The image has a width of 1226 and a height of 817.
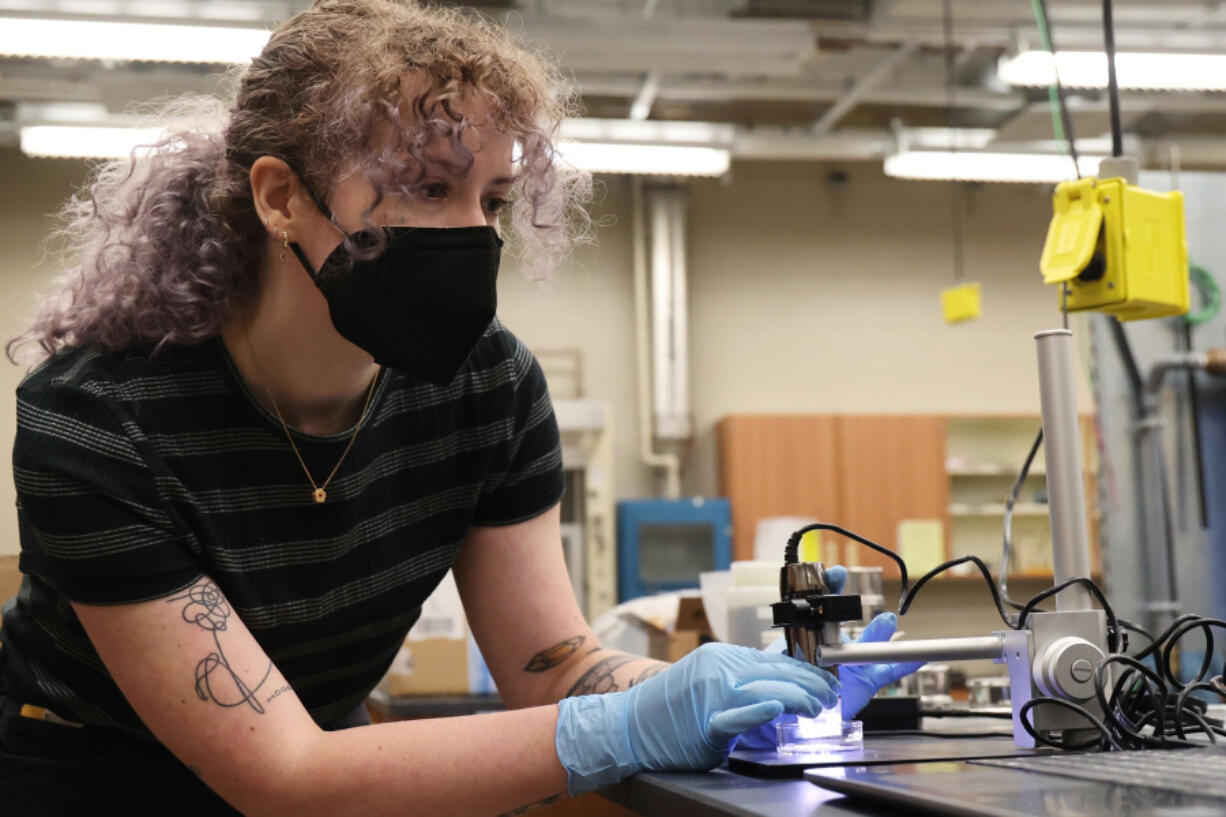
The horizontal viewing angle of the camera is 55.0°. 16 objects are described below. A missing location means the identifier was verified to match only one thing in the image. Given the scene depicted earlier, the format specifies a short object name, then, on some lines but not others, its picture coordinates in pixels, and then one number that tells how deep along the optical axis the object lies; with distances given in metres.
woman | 0.94
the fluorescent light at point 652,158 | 4.80
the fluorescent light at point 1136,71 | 3.99
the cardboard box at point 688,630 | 1.77
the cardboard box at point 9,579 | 1.43
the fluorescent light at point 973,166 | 4.91
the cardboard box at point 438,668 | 2.80
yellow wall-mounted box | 1.24
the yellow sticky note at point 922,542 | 5.67
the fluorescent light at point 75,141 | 4.61
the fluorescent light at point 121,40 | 3.55
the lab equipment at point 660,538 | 5.42
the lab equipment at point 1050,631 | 0.84
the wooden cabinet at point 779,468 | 5.63
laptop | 0.57
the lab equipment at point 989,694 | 1.30
